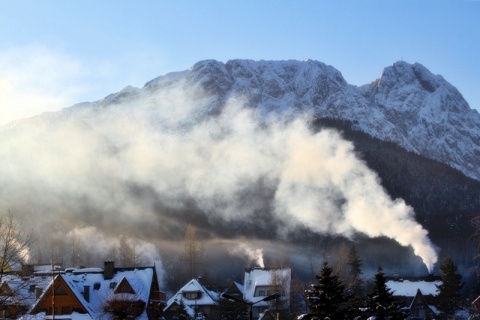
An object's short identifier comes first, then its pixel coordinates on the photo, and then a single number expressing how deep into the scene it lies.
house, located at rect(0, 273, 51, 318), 80.01
